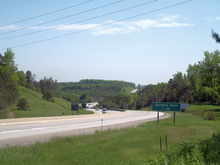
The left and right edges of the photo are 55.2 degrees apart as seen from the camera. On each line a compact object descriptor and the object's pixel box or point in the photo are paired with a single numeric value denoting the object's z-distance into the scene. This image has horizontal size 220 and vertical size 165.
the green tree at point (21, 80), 111.54
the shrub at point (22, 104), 46.16
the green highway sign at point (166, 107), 28.09
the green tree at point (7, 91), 35.48
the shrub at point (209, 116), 41.54
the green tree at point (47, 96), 75.19
